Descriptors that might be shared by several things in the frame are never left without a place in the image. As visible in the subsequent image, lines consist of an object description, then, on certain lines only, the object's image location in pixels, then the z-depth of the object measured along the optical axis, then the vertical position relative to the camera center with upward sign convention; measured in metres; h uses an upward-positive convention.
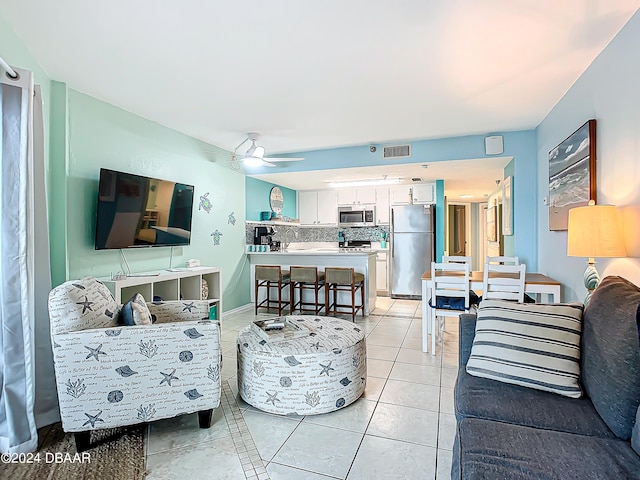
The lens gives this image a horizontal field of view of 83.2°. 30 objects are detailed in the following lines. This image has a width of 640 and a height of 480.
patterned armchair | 1.89 -0.69
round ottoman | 2.28 -0.87
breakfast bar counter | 5.16 -0.32
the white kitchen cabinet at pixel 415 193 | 6.51 +0.86
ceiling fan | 4.43 +1.10
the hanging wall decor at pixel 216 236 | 4.91 +0.05
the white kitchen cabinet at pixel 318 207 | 7.31 +0.67
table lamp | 2.08 +0.04
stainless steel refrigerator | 6.42 -0.13
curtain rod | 1.79 +0.87
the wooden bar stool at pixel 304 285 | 5.03 -0.66
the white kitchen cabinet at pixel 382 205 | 6.96 +0.67
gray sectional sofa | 1.12 -0.70
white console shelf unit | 3.25 -0.47
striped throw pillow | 1.67 -0.53
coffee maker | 5.95 +0.06
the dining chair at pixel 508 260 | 4.15 -0.24
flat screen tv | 3.23 +0.29
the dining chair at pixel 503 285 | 3.20 -0.41
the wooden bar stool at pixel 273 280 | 5.21 -0.60
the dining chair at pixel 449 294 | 3.43 -0.51
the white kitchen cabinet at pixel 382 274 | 6.82 -0.65
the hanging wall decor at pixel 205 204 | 4.67 +0.48
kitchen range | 7.17 -0.11
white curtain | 1.91 -0.15
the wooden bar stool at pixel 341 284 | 4.78 -0.61
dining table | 3.25 -0.45
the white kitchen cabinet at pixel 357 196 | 7.06 +0.87
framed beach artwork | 2.58 +0.53
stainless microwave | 7.05 +0.47
